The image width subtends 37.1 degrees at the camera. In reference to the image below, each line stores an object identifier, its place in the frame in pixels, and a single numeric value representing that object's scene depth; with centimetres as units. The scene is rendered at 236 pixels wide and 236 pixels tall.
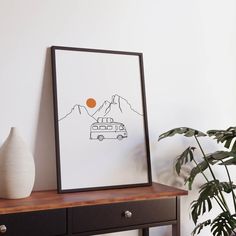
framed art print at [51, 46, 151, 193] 183
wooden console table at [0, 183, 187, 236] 145
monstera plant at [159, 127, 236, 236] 183
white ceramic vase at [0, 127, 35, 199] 158
